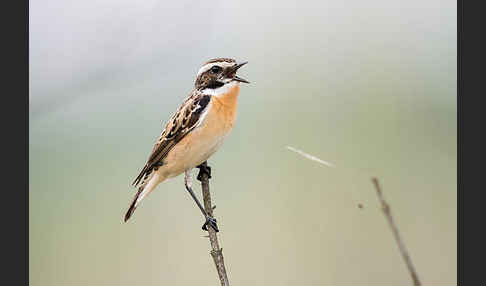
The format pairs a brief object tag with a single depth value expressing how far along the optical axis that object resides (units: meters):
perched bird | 5.94
